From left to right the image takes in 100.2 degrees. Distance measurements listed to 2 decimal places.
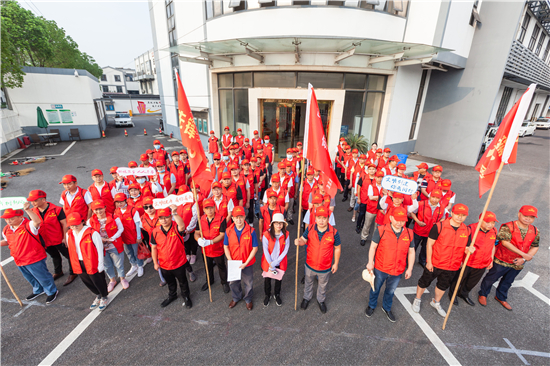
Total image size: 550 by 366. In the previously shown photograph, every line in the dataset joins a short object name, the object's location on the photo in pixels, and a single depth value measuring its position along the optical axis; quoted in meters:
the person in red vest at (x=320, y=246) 3.75
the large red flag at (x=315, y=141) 3.90
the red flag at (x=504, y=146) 3.50
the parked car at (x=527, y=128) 24.38
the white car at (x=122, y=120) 27.97
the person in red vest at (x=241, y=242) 3.88
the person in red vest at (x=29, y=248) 3.97
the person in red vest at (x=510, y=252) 3.88
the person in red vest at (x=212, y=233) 4.20
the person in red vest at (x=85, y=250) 3.77
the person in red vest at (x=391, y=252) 3.68
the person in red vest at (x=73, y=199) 4.86
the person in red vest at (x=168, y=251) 3.85
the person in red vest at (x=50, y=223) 4.37
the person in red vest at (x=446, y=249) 3.75
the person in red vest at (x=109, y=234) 4.24
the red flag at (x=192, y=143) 4.03
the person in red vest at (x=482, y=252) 3.85
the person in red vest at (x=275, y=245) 3.80
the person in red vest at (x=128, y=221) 4.60
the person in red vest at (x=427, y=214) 4.84
